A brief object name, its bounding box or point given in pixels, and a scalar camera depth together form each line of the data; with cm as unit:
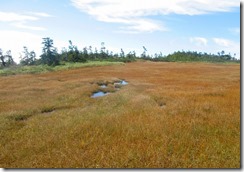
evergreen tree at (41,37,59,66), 3734
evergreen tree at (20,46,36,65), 5078
